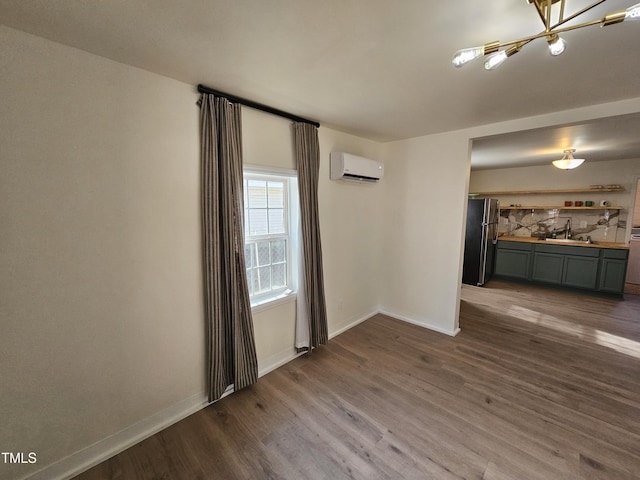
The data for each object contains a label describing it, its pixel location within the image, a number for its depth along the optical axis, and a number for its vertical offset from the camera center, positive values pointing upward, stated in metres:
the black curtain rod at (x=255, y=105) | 1.86 +0.91
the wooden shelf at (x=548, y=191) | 4.64 +0.49
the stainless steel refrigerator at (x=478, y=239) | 4.93 -0.46
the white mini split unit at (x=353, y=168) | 2.84 +0.55
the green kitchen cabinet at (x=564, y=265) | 4.38 -0.91
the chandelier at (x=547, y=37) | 0.95 +0.74
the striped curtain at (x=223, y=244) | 1.88 -0.23
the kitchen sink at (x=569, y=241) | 4.81 -0.49
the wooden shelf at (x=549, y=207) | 4.70 +0.17
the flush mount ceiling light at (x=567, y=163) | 3.59 +0.74
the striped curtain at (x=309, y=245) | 2.50 -0.31
